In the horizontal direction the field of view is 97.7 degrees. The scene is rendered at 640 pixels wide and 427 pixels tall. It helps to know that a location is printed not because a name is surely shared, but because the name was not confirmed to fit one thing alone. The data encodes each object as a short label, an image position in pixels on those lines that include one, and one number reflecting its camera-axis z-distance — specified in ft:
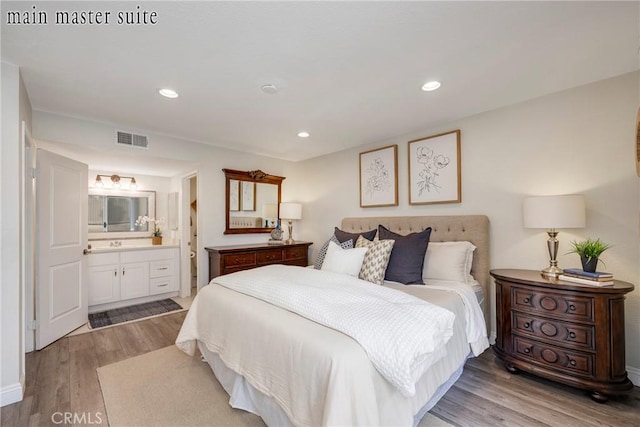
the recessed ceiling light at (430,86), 7.54
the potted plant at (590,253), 6.82
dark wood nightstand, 6.28
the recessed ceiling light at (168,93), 7.86
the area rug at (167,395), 5.85
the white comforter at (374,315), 4.43
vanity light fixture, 14.70
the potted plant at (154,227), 15.69
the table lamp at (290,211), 15.20
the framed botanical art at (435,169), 10.25
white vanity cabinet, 12.80
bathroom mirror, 14.60
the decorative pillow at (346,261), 8.63
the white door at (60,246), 9.11
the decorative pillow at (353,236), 10.88
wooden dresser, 12.03
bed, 4.24
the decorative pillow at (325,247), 10.02
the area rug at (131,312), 11.63
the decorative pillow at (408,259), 8.66
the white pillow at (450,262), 8.71
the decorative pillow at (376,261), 8.46
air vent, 10.68
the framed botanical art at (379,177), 12.13
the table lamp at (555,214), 7.02
